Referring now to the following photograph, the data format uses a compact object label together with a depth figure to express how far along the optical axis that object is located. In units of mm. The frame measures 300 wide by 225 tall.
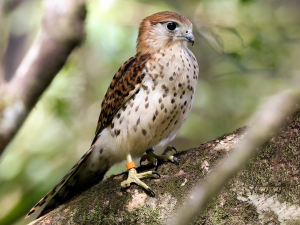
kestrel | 4899
